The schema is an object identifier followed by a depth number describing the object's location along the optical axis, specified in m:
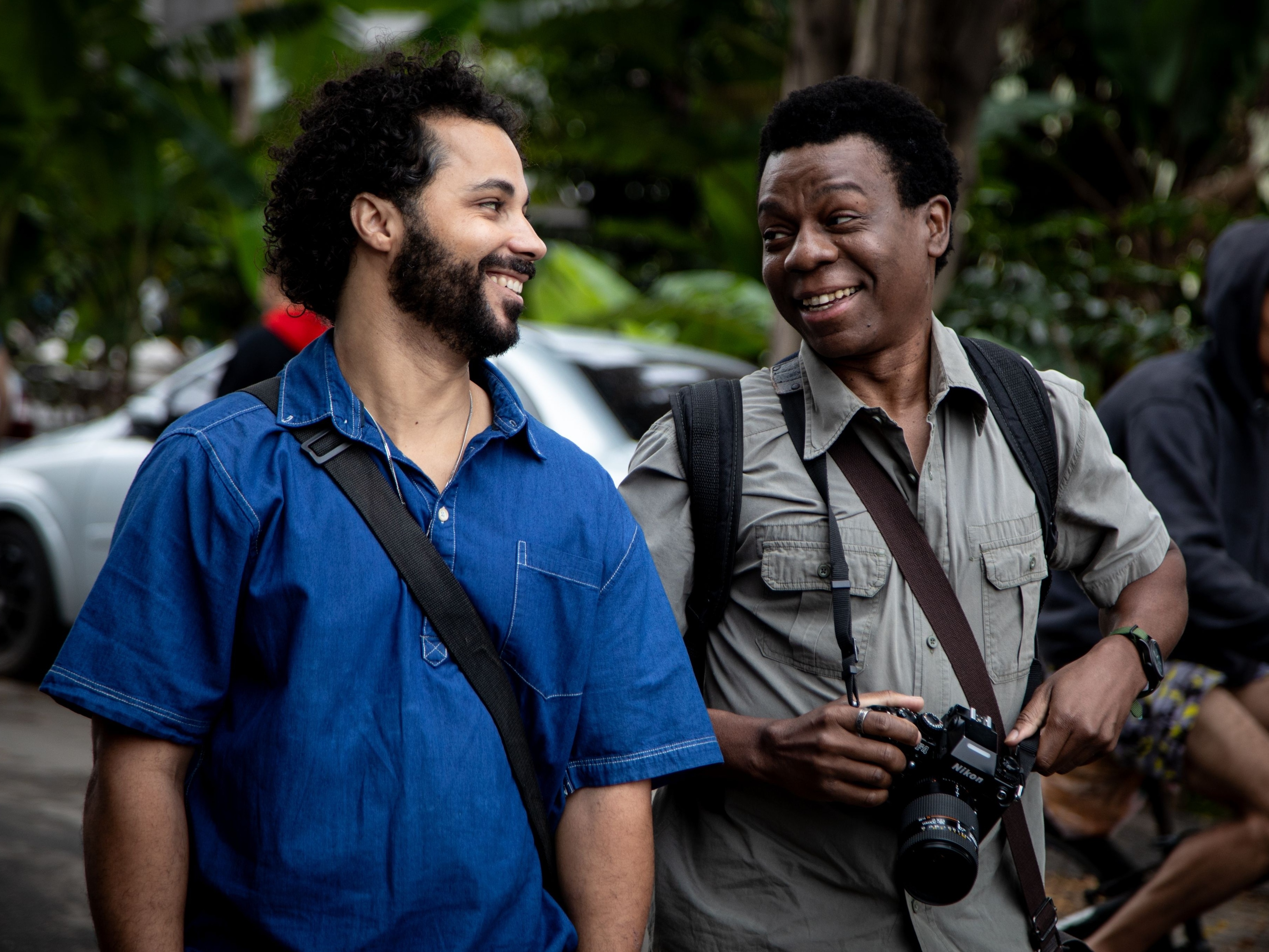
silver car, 5.48
